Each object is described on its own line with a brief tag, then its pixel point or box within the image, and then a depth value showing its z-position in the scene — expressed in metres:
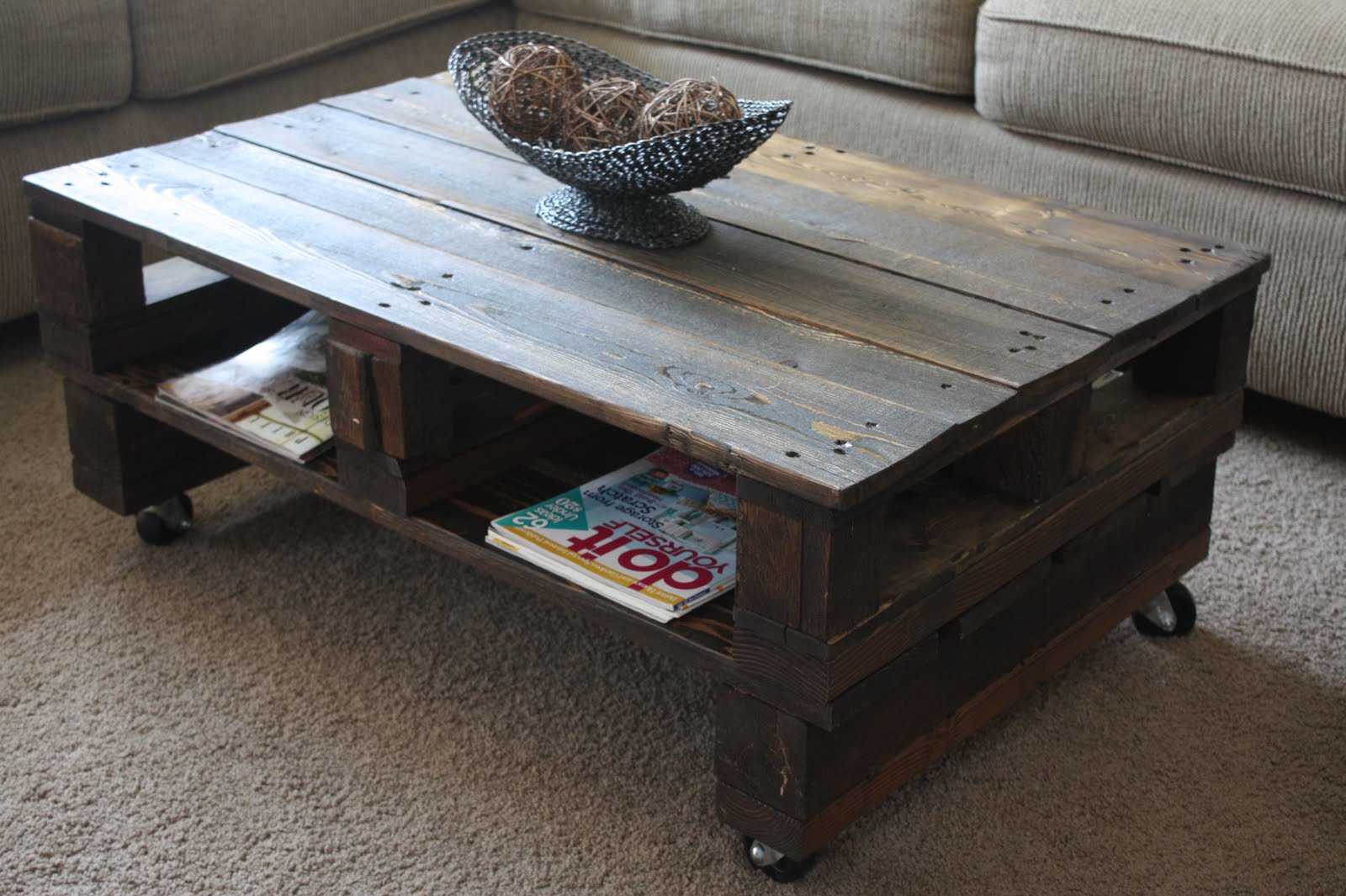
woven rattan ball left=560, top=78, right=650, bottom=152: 1.32
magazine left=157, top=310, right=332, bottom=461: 1.34
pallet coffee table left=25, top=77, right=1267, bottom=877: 1.01
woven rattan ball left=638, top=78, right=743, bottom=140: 1.24
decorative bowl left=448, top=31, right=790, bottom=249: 1.20
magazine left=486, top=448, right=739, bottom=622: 1.11
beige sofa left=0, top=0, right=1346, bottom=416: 1.64
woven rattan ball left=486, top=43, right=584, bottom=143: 1.31
